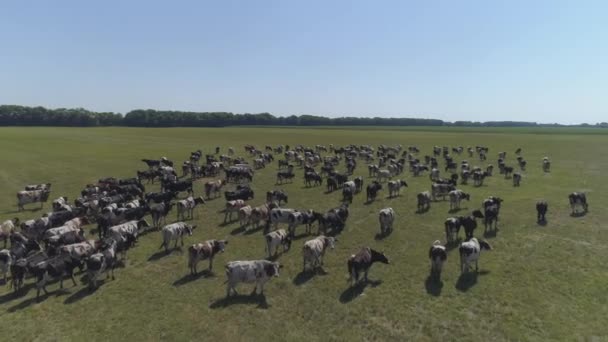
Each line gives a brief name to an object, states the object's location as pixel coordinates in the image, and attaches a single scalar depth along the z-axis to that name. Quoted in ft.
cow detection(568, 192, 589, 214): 84.11
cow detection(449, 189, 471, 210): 89.10
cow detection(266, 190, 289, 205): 93.71
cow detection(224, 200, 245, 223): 81.61
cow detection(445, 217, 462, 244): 65.51
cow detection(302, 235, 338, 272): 54.39
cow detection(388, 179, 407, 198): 102.47
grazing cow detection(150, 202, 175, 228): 75.72
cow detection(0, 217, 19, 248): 65.26
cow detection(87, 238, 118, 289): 50.34
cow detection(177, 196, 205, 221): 82.28
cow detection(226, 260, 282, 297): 47.44
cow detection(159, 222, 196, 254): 63.82
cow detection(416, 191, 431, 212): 88.44
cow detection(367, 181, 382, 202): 98.37
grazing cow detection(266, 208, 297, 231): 71.26
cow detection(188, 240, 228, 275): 54.08
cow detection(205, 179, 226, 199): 101.09
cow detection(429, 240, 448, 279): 52.19
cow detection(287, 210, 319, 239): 70.41
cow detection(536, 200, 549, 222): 76.95
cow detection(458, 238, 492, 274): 52.80
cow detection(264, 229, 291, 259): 60.23
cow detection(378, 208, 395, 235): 72.08
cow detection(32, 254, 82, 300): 48.93
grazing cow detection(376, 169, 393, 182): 126.82
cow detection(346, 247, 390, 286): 50.14
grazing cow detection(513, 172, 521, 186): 118.21
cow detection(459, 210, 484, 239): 65.31
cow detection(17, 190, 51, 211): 91.81
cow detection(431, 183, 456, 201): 98.94
